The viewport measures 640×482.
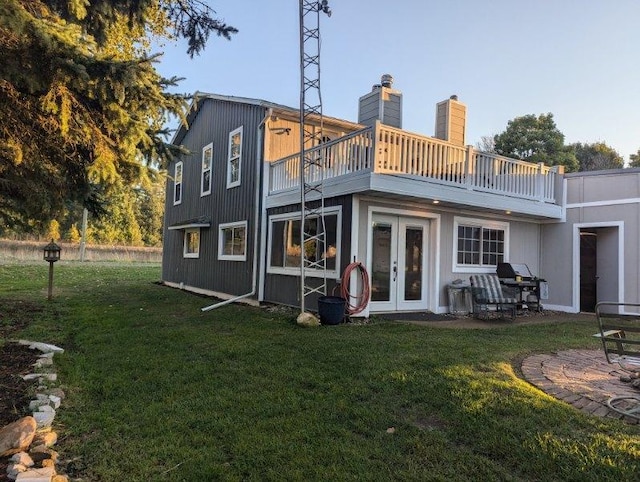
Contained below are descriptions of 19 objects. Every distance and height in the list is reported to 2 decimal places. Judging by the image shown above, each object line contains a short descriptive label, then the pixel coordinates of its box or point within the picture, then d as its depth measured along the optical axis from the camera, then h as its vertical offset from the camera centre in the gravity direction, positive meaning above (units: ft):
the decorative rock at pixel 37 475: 8.09 -4.47
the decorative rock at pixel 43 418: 11.00 -4.55
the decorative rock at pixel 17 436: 9.50 -4.40
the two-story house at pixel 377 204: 26.14 +3.86
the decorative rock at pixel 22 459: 8.91 -4.55
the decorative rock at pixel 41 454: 9.35 -4.64
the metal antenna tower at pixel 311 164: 27.12 +6.39
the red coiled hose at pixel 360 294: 25.57 -2.00
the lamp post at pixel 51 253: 35.40 -0.42
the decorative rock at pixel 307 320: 24.30 -3.76
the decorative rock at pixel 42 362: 16.19 -4.51
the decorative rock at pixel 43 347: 18.67 -4.48
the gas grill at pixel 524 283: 31.07 -1.53
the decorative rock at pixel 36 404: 11.95 -4.54
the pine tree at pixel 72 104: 12.19 +4.85
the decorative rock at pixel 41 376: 14.58 -4.52
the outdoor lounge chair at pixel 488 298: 27.58 -2.46
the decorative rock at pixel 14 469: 8.42 -4.53
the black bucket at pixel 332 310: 24.52 -3.13
